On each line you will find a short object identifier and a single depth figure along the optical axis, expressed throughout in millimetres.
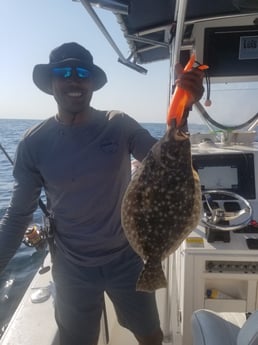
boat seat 1319
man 1884
